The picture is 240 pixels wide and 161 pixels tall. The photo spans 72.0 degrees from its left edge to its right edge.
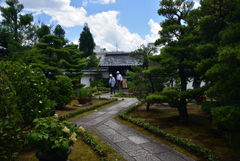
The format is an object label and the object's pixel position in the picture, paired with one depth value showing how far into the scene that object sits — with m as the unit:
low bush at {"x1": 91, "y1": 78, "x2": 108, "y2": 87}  19.67
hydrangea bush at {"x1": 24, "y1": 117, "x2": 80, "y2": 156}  2.81
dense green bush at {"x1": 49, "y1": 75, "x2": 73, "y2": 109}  8.12
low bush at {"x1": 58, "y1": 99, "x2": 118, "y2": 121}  6.80
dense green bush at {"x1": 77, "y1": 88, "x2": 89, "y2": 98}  10.00
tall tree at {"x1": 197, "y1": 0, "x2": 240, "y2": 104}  3.15
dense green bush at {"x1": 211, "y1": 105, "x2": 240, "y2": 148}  2.90
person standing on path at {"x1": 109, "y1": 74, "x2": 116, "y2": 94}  14.47
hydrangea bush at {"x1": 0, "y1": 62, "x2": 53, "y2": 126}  3.93
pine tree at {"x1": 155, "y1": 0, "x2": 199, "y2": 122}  5.57
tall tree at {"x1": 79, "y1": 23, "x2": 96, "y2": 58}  29.69
